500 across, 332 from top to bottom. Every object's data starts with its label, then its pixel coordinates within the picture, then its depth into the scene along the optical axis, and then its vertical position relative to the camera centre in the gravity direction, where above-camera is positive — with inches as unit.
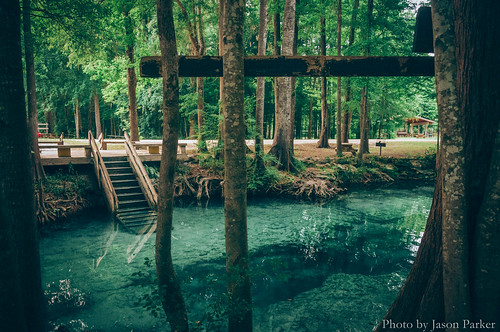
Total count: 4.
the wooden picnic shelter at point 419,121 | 1841.3 +97.9
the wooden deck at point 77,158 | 500.1 -28.7
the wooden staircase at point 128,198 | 442.0 -88.4
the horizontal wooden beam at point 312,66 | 170.6 +41.0
